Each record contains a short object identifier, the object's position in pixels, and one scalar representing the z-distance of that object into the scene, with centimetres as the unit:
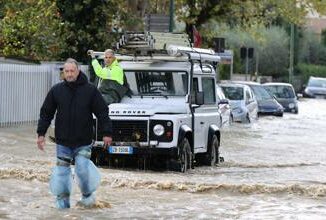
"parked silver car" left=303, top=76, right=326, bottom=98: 6594
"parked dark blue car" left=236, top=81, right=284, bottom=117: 4125
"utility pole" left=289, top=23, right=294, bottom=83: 6657
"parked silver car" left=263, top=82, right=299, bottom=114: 4572
